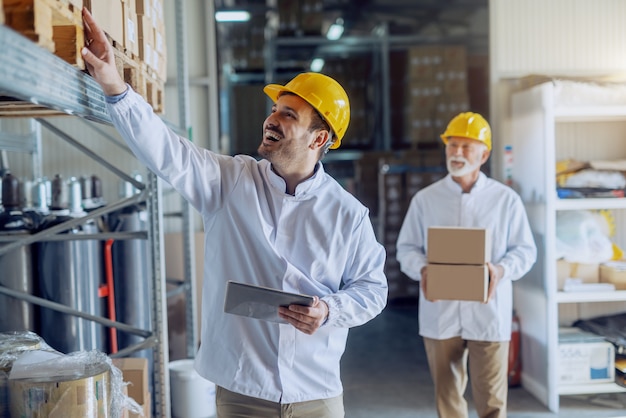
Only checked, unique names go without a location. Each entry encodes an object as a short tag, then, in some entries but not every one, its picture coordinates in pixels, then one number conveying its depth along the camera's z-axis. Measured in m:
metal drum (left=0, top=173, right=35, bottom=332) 3.90
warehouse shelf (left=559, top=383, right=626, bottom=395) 5.82
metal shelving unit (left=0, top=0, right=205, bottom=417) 1.80
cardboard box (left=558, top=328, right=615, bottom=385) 5.87
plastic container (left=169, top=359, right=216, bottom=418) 5.59
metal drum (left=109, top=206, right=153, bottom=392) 4.83
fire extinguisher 6.38
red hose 4.56
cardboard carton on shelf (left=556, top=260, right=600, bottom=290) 6.00
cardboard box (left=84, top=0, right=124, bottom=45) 2.53
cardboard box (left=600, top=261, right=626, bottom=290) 5.84
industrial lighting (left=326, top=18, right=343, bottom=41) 11.65
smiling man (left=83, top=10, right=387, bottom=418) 2.75
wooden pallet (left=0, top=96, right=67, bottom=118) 2.73
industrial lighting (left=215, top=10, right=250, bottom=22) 9.79
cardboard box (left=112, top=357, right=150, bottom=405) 3.91
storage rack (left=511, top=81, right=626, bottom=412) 5.78
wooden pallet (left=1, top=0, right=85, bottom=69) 1.89
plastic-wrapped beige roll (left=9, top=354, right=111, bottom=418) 2.32
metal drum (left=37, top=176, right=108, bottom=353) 4.05
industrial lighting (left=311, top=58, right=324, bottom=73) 12.18
